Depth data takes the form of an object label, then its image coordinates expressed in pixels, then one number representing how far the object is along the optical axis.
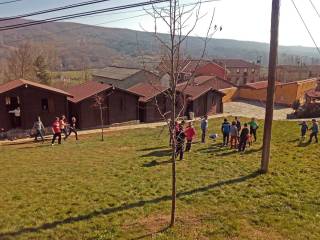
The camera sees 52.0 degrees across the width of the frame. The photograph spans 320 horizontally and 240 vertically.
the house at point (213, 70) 75.83
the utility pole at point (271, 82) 12.18
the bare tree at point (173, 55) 7.96
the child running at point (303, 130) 18.80
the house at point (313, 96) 43.03
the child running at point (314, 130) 18.10
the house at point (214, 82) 56.78
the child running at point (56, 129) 21.36
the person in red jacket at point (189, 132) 17.38
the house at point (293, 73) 93.49
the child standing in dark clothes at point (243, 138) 17.00
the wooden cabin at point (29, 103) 26.19
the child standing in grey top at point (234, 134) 18.05
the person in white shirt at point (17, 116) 26.66
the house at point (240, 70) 86.25
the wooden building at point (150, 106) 35.69
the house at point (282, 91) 51.78
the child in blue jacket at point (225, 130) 18.52
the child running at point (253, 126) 18.92
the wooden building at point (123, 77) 60.62
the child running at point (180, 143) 15.76
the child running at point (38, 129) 23.54
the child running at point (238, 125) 18.99
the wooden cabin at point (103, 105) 30.25
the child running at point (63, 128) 22.21
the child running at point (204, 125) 19.95
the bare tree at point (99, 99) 29.40
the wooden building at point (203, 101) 39.56
